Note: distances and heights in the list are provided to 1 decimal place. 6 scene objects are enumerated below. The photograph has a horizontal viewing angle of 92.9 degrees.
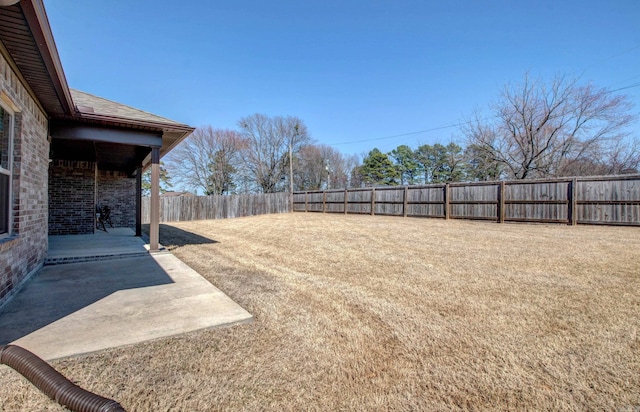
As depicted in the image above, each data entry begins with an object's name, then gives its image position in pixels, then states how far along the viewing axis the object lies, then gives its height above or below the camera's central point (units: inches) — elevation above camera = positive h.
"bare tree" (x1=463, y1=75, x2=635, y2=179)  577.0 +162.8
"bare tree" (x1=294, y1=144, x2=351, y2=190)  1256.8 +161.0
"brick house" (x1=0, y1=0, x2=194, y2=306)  116.3 +52.8
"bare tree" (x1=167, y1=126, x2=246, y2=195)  1152.2 +173.4
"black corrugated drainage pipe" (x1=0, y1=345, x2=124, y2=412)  63.1 -41.2
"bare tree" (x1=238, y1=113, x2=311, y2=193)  1212.5 +242.6
